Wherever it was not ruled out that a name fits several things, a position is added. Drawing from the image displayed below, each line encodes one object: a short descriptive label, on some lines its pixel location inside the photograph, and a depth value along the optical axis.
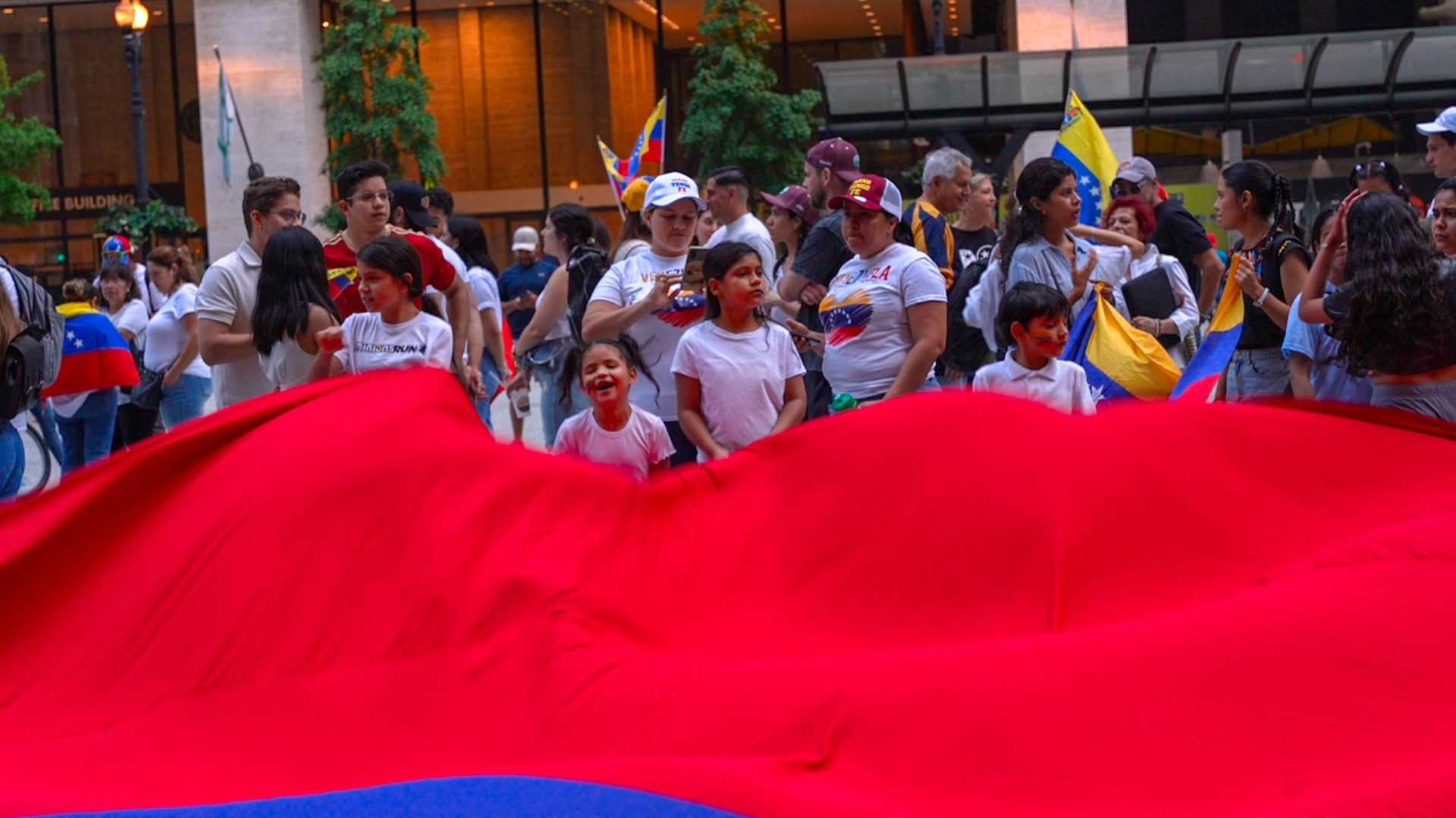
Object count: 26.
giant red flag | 3.55
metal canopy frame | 16.14
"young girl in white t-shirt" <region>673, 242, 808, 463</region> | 6.27
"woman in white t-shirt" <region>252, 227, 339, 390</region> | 6.35
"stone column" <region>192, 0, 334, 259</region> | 29.00
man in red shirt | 7.23
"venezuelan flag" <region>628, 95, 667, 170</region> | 13.34
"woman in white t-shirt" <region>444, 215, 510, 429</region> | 9.97
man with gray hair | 8.09
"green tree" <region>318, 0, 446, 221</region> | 28.41
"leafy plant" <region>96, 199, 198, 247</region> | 24.97
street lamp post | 21.36
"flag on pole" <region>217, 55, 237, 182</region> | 28.27
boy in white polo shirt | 6.34
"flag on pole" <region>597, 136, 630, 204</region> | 14.47
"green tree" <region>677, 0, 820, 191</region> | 27.31
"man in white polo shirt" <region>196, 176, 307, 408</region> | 6.61
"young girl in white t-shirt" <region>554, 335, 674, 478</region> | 6.18
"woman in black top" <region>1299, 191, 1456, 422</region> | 5.64
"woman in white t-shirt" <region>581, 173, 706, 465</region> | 6.92
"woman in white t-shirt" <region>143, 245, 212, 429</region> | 10.64
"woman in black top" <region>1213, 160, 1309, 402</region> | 6.85
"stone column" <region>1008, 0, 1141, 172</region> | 25.88
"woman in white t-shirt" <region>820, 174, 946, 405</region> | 6.37
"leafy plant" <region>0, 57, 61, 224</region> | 28.41
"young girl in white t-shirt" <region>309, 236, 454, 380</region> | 6.53
